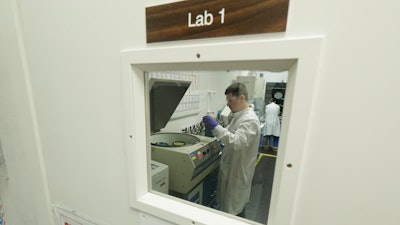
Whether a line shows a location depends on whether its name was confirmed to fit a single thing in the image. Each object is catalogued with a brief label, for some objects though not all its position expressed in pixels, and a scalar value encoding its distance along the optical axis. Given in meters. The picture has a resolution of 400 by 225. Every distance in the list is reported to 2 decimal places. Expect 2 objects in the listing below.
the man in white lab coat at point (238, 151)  1.52
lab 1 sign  0.39
